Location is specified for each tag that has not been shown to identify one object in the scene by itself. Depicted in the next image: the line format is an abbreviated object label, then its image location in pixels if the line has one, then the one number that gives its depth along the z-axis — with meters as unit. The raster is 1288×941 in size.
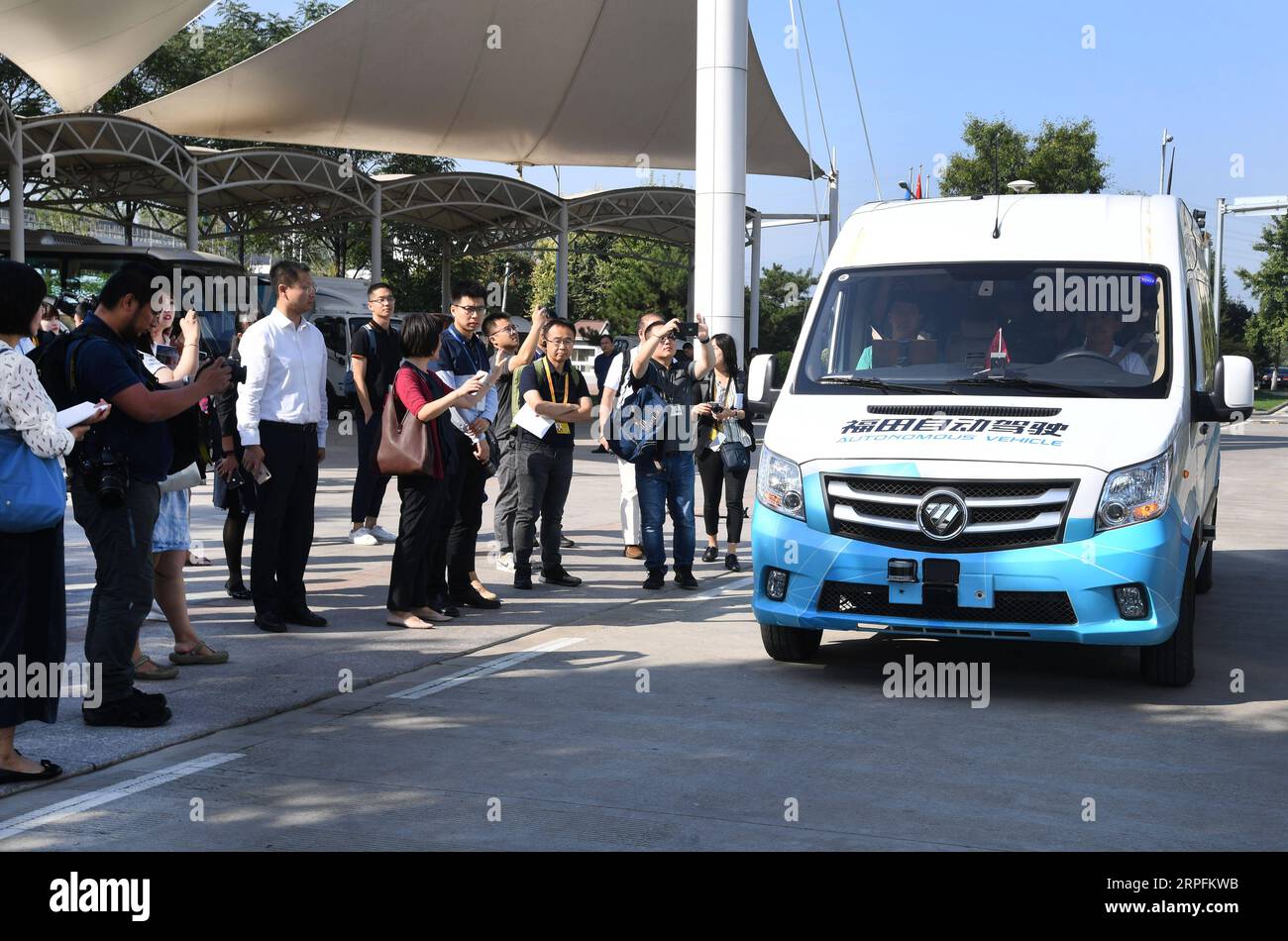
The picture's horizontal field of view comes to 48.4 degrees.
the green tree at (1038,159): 59.56
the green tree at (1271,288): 61.03
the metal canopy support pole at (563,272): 40.00
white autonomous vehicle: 6.64
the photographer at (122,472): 6.05
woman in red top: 8.60
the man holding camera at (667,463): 10.21
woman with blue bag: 5.23
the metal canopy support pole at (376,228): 35.00
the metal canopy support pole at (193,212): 31.45
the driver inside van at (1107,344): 7.49
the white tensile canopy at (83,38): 25.86
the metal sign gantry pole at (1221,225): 48.62
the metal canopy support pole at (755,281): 31.00
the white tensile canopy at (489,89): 30.81
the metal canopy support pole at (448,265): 44.94
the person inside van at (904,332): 7.86
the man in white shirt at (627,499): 11.10
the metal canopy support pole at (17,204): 25.30
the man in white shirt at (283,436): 8.34
